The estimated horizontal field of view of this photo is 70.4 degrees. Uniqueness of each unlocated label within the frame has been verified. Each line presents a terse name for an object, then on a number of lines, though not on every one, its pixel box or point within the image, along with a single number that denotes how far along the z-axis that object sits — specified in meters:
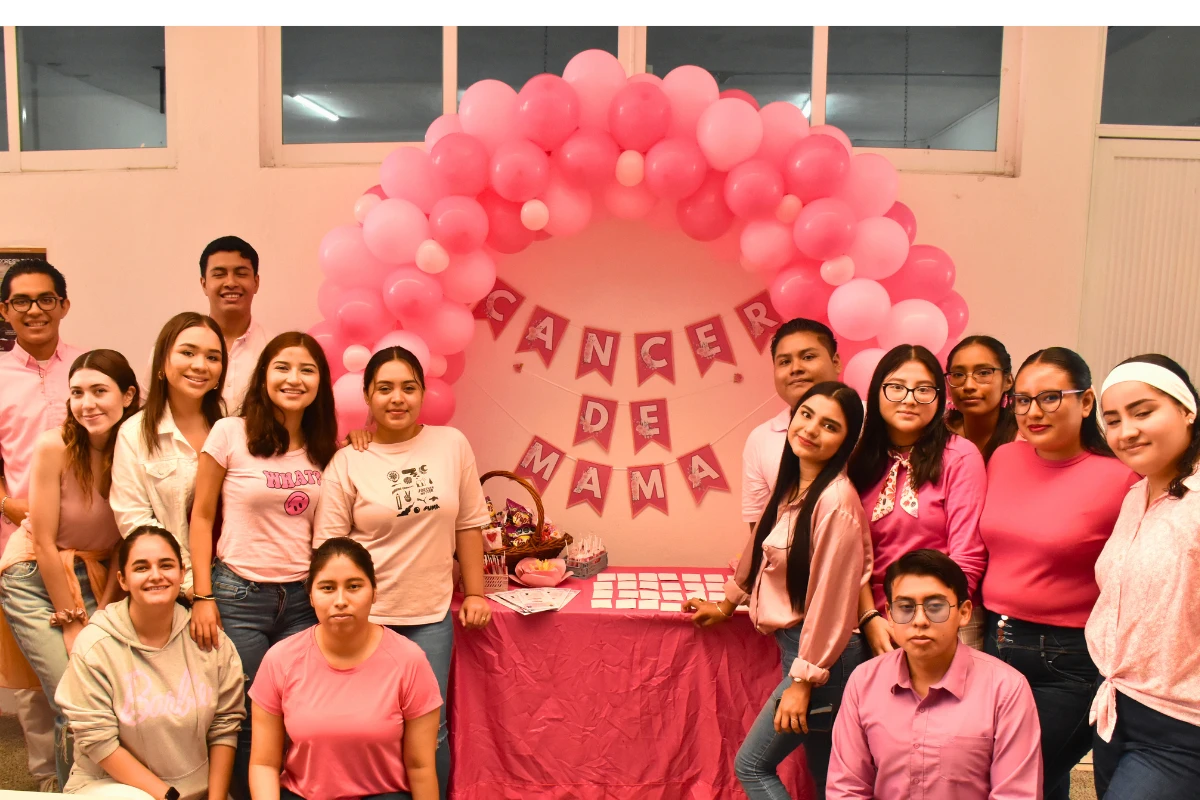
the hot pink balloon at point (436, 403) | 2.60
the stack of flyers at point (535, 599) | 2.51
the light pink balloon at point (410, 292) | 2.46
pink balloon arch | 2.42
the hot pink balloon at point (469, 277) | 2.54
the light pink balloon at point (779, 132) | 2.48
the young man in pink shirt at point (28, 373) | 2.52
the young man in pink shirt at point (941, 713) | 1.73
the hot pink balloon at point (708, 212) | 2.55
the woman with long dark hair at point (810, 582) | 1.97
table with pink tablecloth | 2.53
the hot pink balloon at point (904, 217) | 2.63
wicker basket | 2.74
